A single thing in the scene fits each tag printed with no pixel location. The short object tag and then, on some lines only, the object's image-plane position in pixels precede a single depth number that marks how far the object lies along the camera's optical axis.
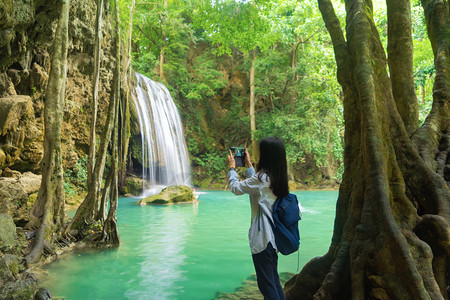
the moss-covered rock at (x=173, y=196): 14.63
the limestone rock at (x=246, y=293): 4.04
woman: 2.70
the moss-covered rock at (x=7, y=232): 4.58
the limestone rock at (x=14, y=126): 6.24
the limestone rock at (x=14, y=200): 5.62
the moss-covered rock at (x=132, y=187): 19.04
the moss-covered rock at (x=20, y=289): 3.41
